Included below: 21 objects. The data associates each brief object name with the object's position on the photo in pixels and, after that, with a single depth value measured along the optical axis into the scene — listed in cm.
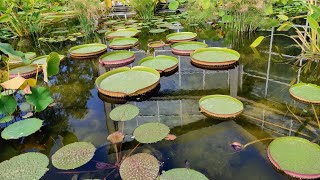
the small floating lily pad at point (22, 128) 227
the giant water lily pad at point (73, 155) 195
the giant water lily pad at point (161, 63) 353
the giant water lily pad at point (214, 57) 362
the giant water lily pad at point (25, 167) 184
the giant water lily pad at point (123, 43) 459
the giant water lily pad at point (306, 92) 261
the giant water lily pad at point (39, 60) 386
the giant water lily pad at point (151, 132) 220
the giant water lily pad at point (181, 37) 475
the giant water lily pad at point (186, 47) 417
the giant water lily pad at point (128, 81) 291
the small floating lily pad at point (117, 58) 386
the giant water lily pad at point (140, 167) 178
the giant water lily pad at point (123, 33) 528
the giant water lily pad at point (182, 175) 174
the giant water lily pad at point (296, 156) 173
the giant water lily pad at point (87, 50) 431
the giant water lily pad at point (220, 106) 247
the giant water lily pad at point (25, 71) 353
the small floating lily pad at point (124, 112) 251
